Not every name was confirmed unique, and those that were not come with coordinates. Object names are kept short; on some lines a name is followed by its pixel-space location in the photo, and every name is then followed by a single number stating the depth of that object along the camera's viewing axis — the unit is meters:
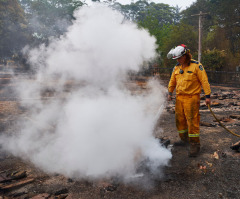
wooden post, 17.33
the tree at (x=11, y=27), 22.30
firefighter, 3.96
